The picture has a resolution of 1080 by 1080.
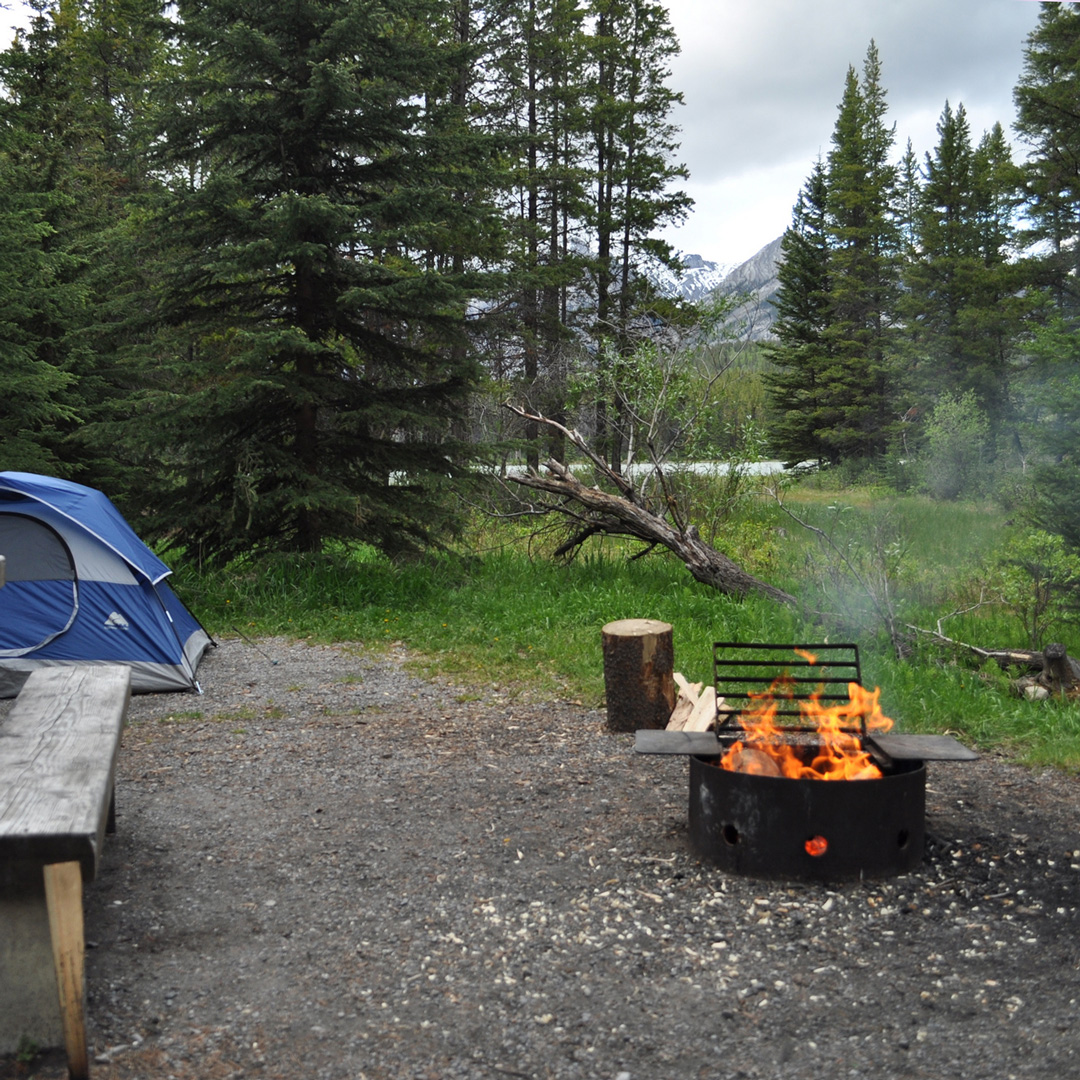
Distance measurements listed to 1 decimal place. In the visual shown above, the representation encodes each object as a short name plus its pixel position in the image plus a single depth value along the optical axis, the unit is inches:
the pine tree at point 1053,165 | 454.7
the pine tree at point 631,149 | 901.8
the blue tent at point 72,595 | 250.1
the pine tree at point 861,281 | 1206.3
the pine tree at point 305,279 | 349.1
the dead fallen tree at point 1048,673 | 236.4
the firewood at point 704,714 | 194.5
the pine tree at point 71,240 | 372.2
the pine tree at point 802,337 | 1254.9
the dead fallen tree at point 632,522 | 336.5
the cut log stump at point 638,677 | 219.0
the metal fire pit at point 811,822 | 134.8
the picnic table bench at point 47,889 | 93.0
